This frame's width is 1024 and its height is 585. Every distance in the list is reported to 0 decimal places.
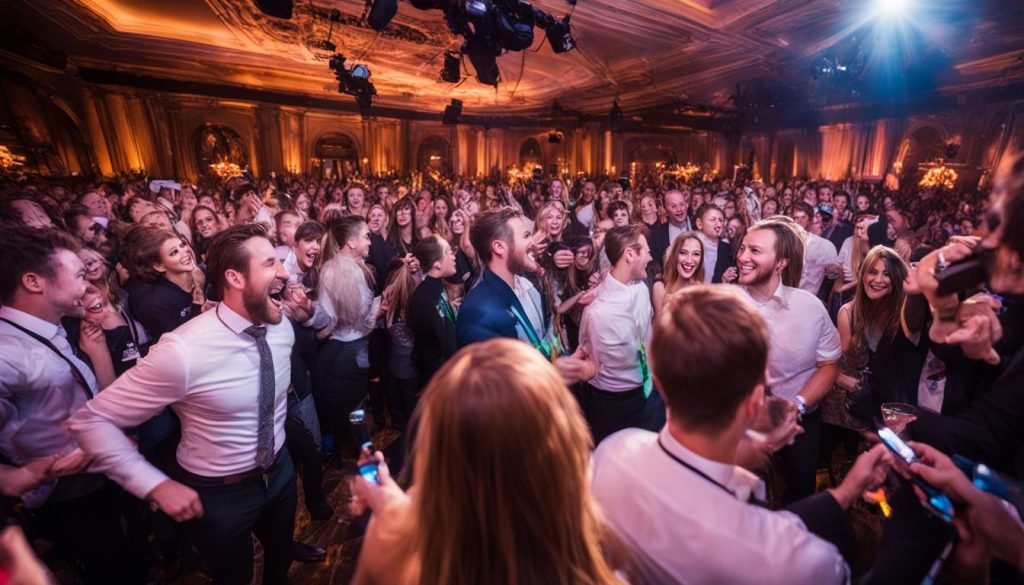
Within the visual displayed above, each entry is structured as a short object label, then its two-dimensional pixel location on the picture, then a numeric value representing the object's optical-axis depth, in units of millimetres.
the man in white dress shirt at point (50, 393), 1790
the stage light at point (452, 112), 12755
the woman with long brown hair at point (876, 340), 2217
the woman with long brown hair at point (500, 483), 808
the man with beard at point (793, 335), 2400
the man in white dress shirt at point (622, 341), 2715
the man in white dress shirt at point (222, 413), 1595
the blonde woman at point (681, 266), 3307
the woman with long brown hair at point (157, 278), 2635
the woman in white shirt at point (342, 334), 3273
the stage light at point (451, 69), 7919
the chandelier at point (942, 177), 14992
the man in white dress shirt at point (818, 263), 4207
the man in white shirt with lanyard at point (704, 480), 929
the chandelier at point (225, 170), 16781
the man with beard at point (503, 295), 2253
